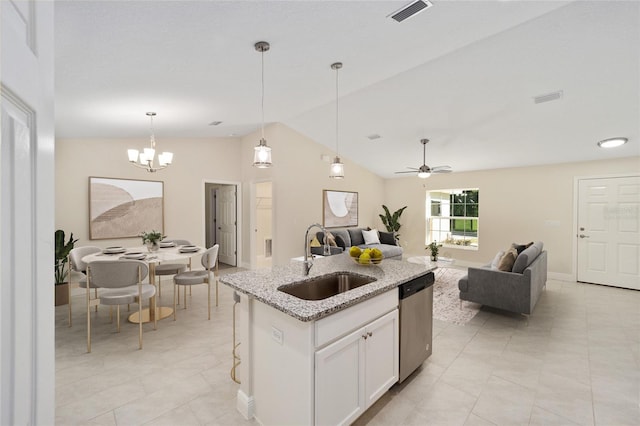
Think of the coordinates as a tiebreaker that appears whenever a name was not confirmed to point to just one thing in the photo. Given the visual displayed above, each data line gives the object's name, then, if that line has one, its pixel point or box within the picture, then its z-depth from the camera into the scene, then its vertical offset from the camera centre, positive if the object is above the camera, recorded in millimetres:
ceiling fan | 4930 +672
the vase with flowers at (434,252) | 5229 -716
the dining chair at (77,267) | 3501 -688
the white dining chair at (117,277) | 2830 -638
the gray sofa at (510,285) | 3523 -912
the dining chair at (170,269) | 4188 -819
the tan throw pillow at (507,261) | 3791 -630
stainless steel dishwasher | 2234 -873
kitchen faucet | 2254 -411
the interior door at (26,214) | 467 -8
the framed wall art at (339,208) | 6758 +60
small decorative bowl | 2542 -433
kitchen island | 1580 -814
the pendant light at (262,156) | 2775 +509
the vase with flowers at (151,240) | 3836 -384
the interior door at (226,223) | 6789 -294
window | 6941 -144
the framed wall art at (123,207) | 4703 +50
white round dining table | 3420 -545
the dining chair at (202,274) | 3691 -810
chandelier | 3814 +707
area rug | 3785 -1312
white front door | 5000 -338
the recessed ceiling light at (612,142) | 4426 +1032
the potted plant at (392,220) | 7785 -237
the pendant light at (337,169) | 3741 +517
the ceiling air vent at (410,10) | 2205 +1516
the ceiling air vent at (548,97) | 3691 +1433
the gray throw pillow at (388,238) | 7293 -661
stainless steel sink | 2145 -559
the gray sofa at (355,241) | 6297 -706
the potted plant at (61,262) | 3975 -718
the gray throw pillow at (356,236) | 6977 -594
